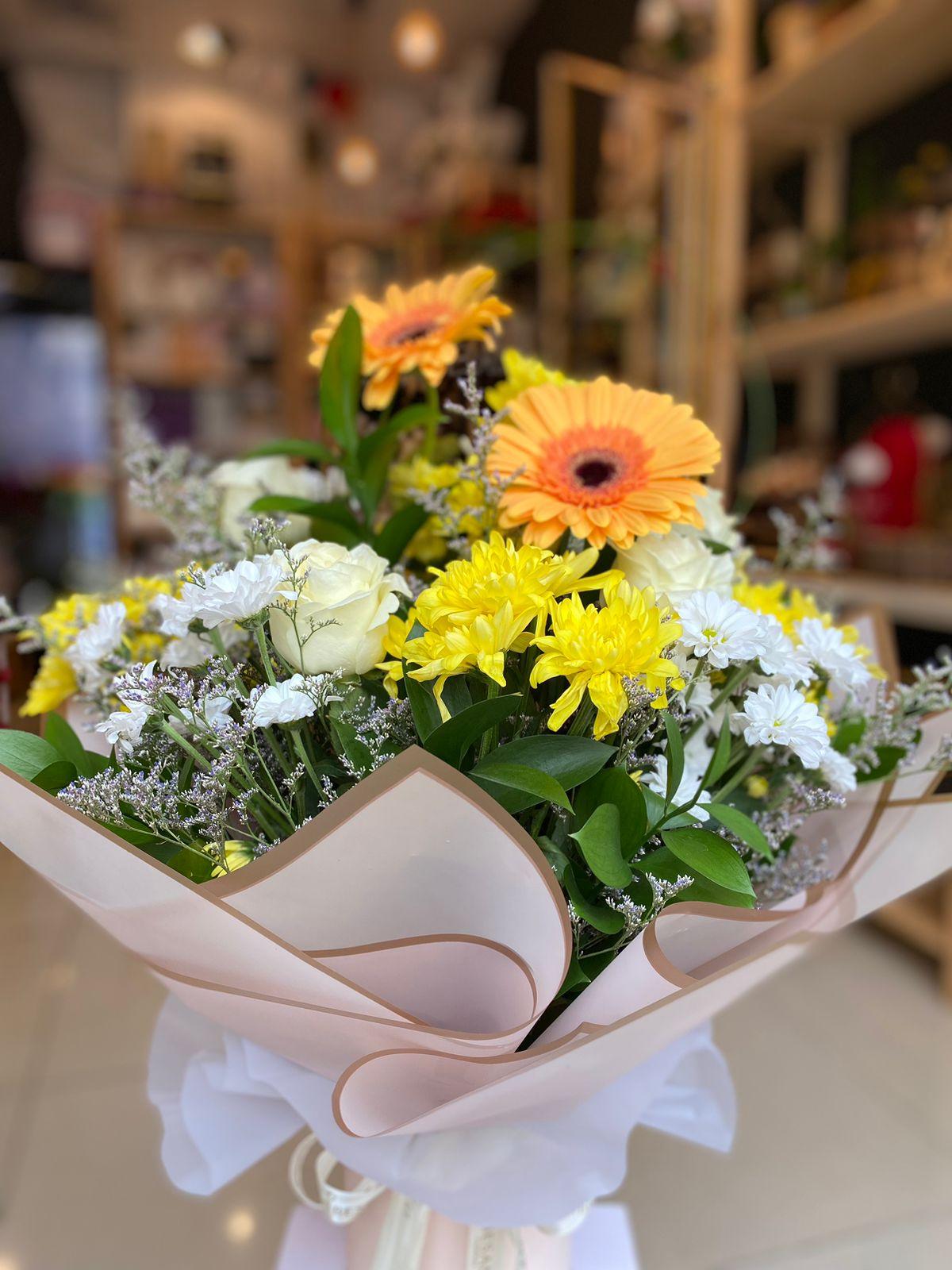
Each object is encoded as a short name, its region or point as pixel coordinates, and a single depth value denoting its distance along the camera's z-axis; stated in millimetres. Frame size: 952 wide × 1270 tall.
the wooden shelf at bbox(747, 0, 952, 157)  1808
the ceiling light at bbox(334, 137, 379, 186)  5609
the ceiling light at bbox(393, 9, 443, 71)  3729
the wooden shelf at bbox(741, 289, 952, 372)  1850
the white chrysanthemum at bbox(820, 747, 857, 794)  436
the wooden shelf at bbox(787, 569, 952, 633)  1764
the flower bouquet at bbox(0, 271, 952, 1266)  365
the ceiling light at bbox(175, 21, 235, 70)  3908
